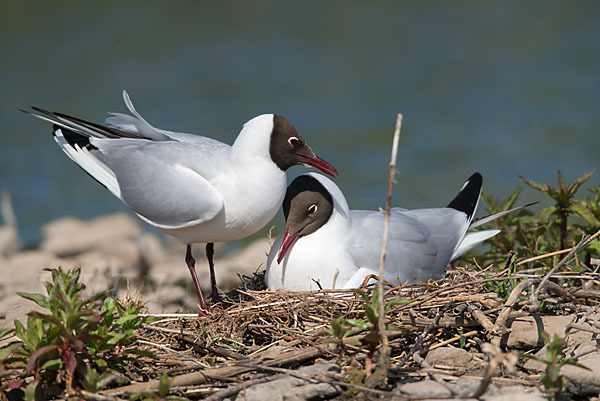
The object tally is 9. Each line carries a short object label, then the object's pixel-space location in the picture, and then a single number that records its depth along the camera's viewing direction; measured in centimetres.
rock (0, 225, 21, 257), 1762
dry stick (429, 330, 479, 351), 711
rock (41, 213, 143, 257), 1706
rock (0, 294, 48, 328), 836
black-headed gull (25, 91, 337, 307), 827
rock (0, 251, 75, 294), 1306
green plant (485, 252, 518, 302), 735
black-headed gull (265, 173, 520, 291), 858
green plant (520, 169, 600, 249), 924
